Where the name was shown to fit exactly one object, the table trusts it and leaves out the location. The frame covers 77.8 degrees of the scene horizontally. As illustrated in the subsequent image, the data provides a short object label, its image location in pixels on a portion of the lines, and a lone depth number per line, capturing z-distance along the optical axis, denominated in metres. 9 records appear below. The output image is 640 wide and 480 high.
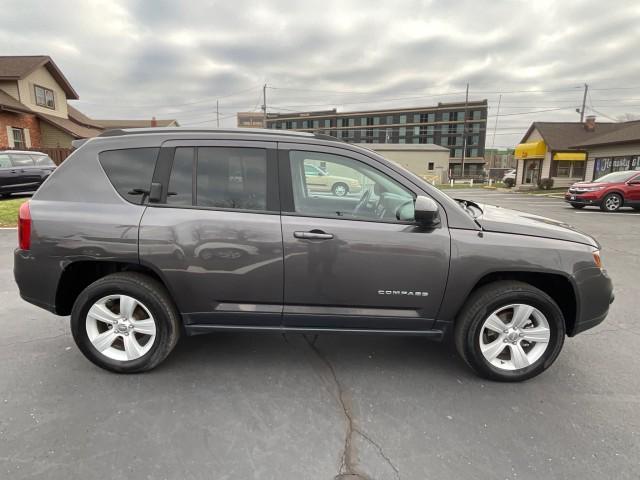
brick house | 21.23
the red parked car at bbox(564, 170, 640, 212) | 14.86
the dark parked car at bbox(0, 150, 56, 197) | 12.90
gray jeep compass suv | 2.83
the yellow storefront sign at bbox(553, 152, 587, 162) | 30.88
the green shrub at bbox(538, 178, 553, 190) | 30.59
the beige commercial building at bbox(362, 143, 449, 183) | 58.42
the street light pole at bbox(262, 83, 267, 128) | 44.79
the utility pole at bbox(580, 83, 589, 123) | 44.53
